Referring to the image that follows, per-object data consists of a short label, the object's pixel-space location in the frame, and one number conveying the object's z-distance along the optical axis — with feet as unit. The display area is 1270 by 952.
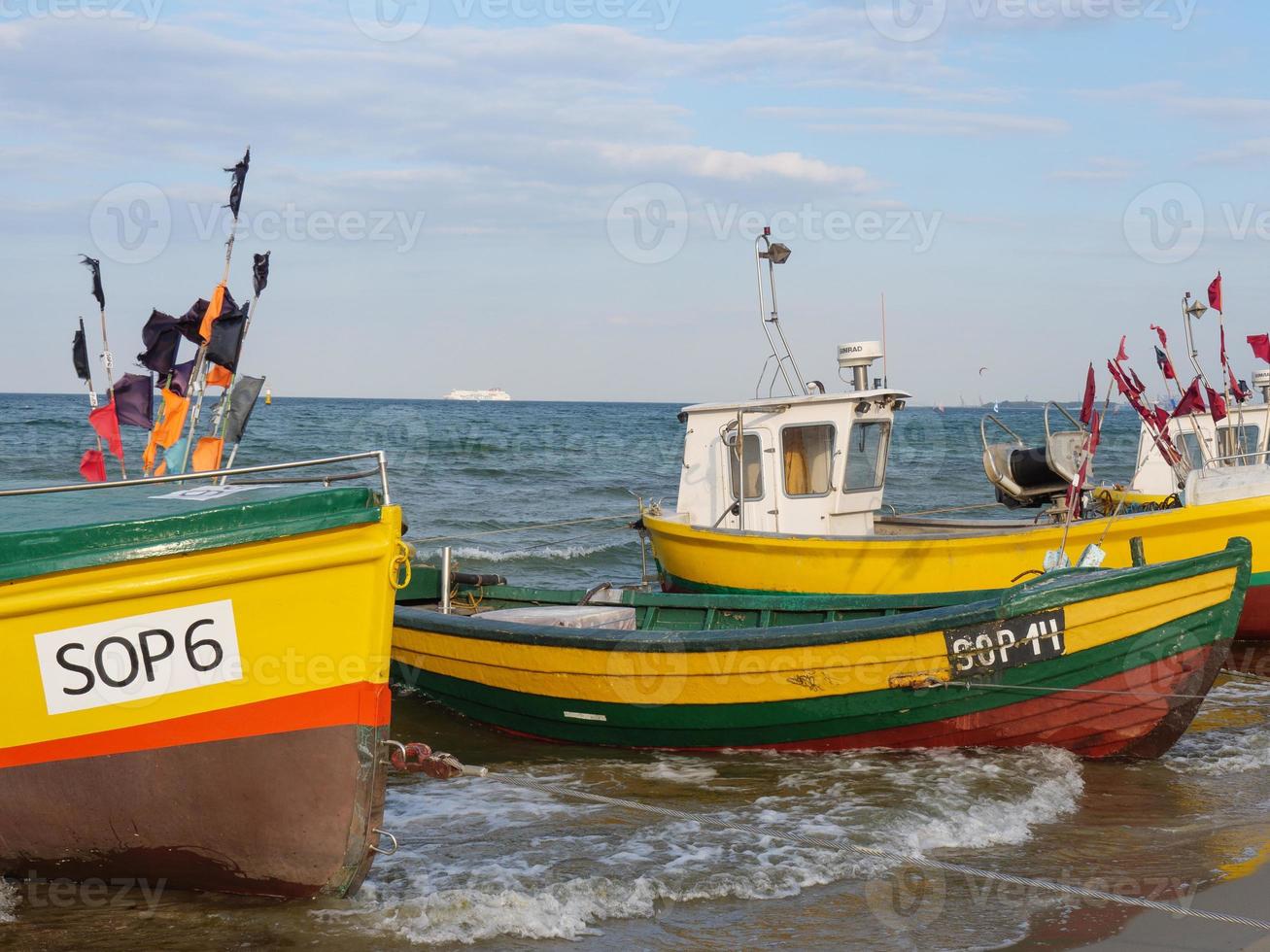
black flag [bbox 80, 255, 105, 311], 26.00
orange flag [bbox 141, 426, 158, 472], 25.28
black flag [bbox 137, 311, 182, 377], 26.37
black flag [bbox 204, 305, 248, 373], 25.61
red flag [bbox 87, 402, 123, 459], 25.81
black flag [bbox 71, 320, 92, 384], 26.91
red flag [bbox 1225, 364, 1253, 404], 47.86
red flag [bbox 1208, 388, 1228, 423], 40.57
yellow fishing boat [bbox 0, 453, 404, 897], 17.61
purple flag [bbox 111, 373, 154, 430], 26.73
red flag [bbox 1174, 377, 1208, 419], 37.35
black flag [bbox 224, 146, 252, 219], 25.17
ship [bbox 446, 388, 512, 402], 560.20
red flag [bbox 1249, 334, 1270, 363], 45.21
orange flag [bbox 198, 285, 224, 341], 25.35
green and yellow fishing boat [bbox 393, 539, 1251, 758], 26.32
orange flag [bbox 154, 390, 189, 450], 26.11
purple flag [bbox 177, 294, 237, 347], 26.07
